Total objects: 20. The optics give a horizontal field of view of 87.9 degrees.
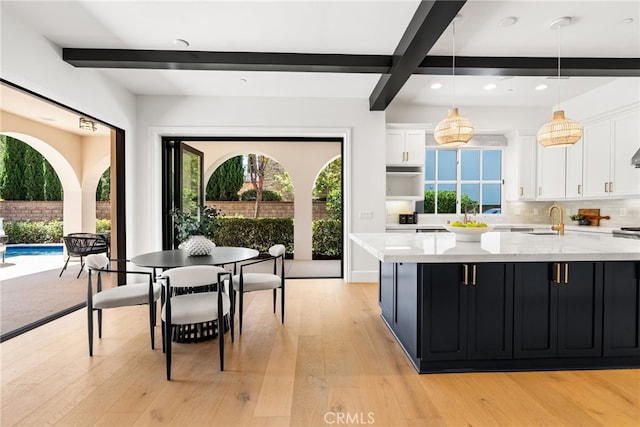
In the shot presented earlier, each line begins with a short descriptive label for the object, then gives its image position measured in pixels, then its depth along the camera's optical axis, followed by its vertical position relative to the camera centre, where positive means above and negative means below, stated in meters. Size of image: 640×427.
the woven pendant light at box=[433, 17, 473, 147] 2.92 +0.69
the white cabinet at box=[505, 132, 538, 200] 5.39 +0.67
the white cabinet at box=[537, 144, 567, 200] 5.11 +0.54
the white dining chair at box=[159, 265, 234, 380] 2.18 -0.69
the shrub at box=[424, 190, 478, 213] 5.62 +0.09
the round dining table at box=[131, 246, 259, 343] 2.65 -0.45
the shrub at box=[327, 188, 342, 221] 8.21 +0.07
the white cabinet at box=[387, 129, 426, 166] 5.07 +0.92
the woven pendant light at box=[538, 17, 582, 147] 2.91 +0.69
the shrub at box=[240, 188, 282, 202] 9.52 +0.33
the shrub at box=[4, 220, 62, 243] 7.71 -0.58
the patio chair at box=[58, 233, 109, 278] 5.08 -0.61
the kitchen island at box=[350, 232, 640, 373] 2.21 -0.71
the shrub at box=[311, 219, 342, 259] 7.80 -0.73
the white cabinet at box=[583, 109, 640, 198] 4.14 +0.69
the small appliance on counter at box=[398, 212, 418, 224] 5.31 -0.19
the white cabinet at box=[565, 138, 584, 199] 4.85 +0.52
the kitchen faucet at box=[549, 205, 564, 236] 3.18 -0.21
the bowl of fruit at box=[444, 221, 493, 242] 2.61 -0.18
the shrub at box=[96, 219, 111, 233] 8.17 -0.45
